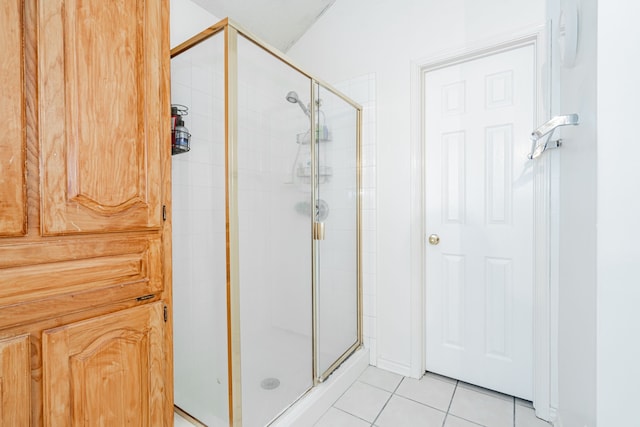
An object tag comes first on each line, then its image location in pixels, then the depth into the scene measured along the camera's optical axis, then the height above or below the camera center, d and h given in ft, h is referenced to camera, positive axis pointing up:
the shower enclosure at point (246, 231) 3.84 -0.33
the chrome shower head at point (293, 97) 4.85 +1.88
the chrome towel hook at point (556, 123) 2.84 +0.85
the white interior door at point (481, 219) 5.40 -0.21
